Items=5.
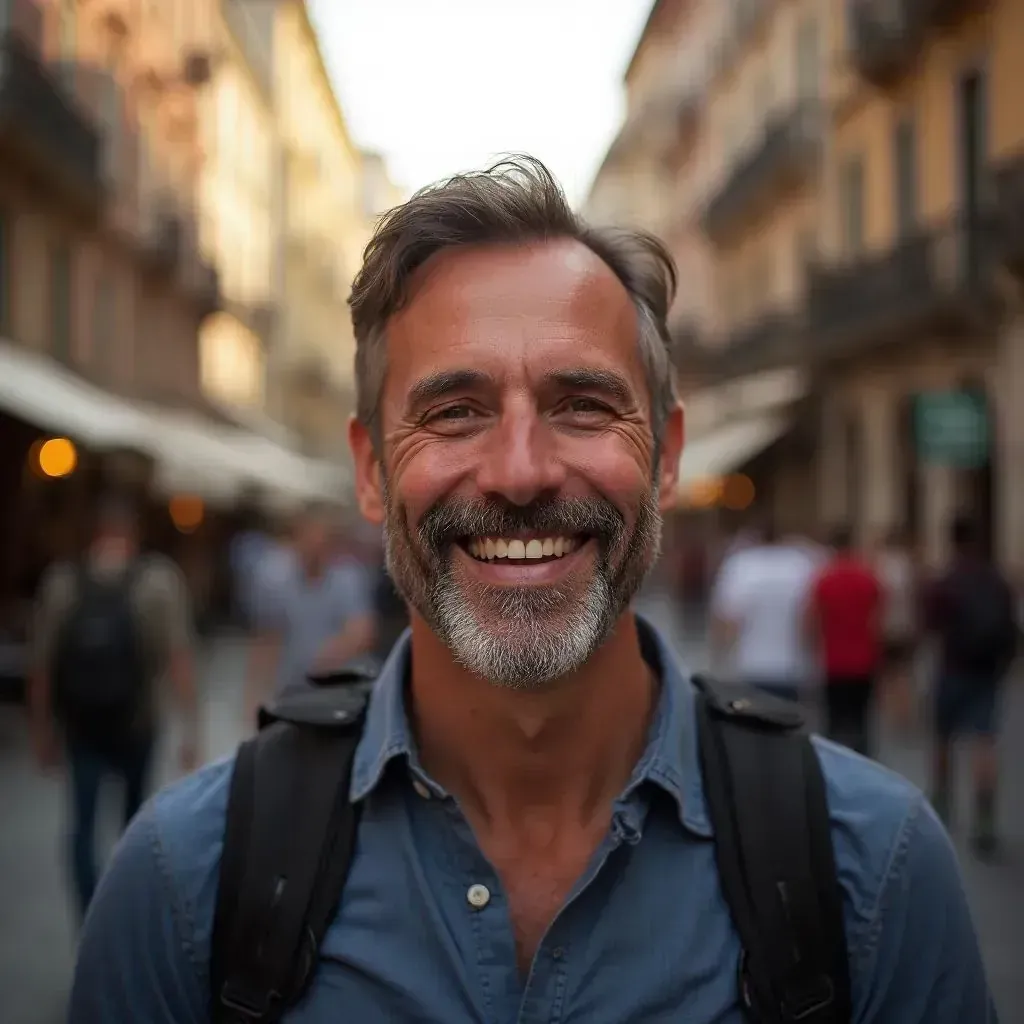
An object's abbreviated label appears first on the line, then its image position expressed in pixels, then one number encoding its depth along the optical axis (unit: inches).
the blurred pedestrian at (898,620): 425.4
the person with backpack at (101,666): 219.3
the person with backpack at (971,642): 288.8
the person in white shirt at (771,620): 320.8
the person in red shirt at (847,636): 331.9
